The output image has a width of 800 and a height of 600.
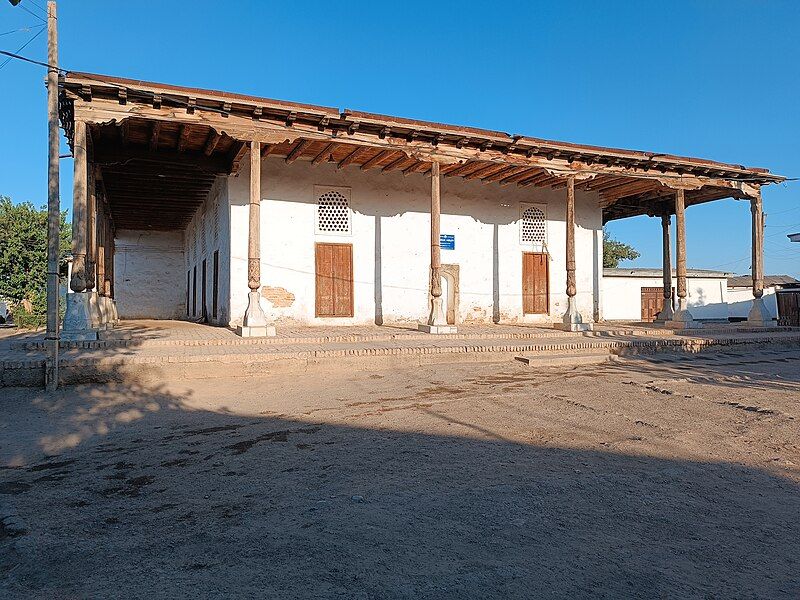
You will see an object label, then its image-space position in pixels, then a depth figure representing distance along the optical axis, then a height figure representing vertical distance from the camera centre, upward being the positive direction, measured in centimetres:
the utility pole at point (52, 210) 657 +116
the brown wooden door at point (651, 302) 2206 +0
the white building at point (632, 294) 2178 +34
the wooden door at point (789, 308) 1537 -17
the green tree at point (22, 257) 2338 +205
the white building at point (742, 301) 2444 +5
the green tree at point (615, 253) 4184 +399
